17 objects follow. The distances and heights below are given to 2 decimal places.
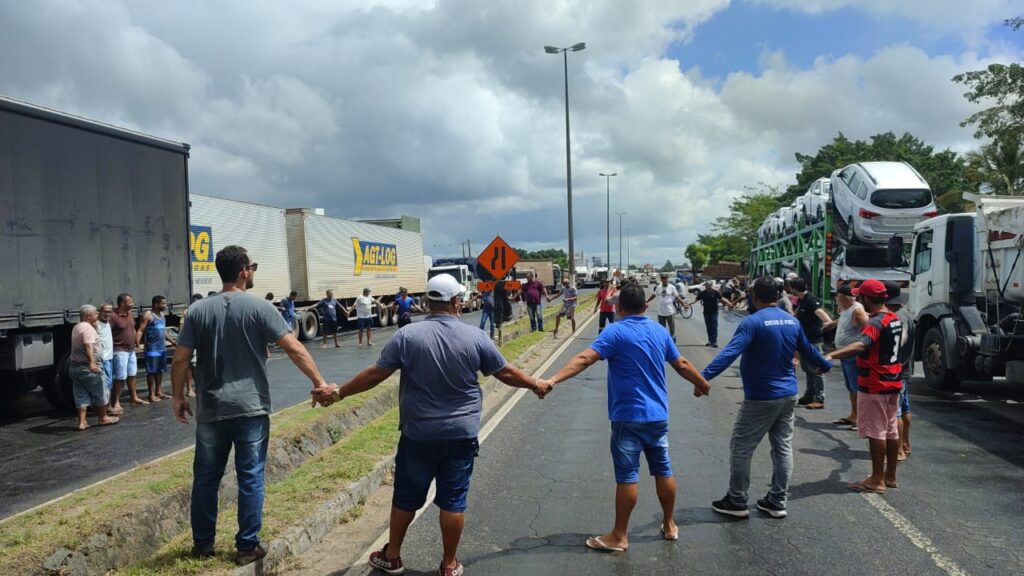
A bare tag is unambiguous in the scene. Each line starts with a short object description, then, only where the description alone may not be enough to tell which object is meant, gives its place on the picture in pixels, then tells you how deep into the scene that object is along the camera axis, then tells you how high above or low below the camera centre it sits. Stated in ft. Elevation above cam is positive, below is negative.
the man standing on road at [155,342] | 36.76 -3.38
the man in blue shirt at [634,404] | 15.58 -2.92
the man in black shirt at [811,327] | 31.73 -2.84
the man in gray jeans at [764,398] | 17.44 -3.14
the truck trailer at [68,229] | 30.68 +2.11
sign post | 56.80 +0.54
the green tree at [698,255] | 477.28 +5.55
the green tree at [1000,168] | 121.80 +14.73
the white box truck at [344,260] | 79.97 +1.14
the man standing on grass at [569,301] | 70.95 -3.32
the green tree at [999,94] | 83.76 +18.49
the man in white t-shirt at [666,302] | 56.08 -2.85
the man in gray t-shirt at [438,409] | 13.73 -2.57
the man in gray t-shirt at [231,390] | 14.05 -2.20
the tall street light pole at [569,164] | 108.27 +14.85
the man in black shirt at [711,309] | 57.41 -3.51
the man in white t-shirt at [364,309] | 68.39 -3.58
